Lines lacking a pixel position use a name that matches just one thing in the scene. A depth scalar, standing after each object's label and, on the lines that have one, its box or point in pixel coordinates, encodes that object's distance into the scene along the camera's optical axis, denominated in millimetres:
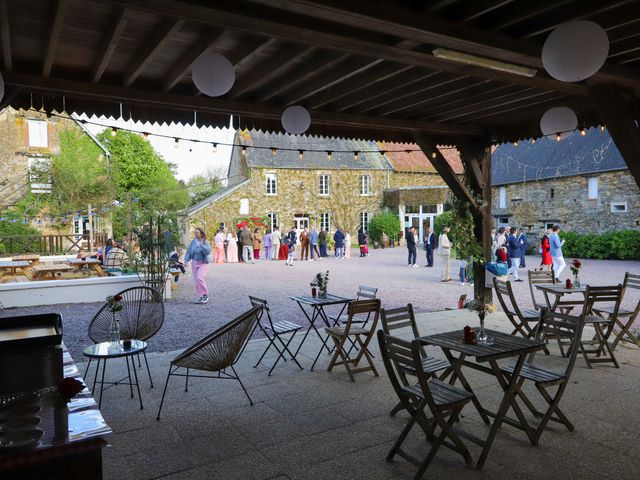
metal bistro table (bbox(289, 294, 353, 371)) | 5309
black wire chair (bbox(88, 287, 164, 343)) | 4699
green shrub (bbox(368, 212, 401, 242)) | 27703
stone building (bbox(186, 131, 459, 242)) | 26000
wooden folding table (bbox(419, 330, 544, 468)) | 3082
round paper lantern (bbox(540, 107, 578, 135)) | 5266
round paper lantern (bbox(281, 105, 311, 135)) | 5262
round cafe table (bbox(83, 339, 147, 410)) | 3816
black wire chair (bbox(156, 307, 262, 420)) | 3789
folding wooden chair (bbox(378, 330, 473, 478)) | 2871
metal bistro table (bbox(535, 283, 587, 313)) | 6086
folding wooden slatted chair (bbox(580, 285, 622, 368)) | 5023
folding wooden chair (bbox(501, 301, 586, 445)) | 3304
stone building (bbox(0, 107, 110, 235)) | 19625
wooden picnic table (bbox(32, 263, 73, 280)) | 10941
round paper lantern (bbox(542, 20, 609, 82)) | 2861
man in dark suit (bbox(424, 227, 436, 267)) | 16125
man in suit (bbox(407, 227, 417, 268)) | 16297
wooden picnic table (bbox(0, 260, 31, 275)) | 11467
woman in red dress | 12875
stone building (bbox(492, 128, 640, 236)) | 20469
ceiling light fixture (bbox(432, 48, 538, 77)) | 3522
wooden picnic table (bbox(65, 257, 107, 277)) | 12016
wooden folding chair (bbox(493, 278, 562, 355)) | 5578
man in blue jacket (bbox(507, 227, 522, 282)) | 12577
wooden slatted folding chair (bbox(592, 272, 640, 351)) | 5391
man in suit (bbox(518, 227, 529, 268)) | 14805
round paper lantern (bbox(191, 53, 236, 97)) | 3547
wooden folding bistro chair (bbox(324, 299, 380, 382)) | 4664
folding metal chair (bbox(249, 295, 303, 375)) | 5020
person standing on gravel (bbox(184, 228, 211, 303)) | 9078
